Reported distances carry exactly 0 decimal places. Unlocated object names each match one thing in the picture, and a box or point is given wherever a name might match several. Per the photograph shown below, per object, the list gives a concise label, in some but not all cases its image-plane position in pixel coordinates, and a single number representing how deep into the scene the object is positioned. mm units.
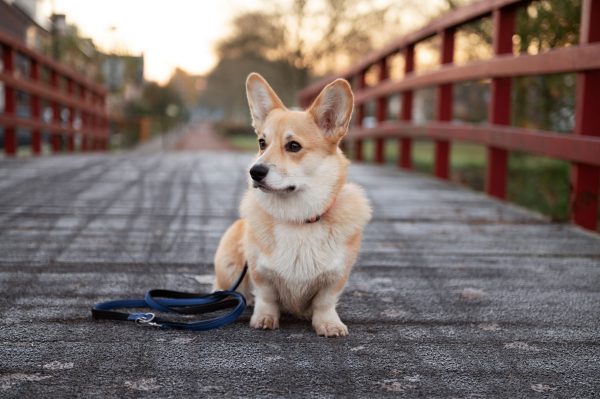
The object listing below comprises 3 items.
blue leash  2239
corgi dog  2344
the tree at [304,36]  26156
